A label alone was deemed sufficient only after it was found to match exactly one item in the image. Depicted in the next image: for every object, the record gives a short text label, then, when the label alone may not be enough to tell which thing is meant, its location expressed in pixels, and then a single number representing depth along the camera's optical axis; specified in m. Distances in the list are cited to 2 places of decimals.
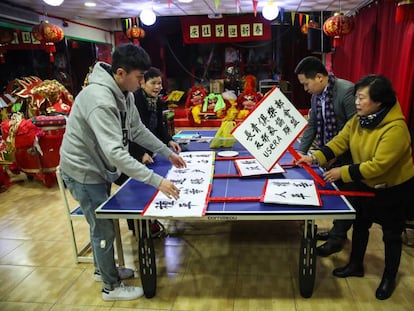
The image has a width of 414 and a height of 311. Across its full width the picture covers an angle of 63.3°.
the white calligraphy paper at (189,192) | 1.66
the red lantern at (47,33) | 4.81
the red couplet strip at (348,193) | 1.80
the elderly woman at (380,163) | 1.74
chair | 2.25
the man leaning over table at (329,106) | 2.25
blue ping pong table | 1.63
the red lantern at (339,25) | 4.63
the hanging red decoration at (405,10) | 2.66
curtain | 3.40
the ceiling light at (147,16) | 4.98
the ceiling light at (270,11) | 4.79
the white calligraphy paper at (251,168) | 2.15
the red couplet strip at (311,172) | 1.96
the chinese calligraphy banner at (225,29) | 7.13
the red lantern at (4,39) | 5.19
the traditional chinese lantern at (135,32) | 6.31
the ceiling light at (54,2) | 3.81
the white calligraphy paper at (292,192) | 1.70
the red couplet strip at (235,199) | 1.76
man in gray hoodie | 1.66
